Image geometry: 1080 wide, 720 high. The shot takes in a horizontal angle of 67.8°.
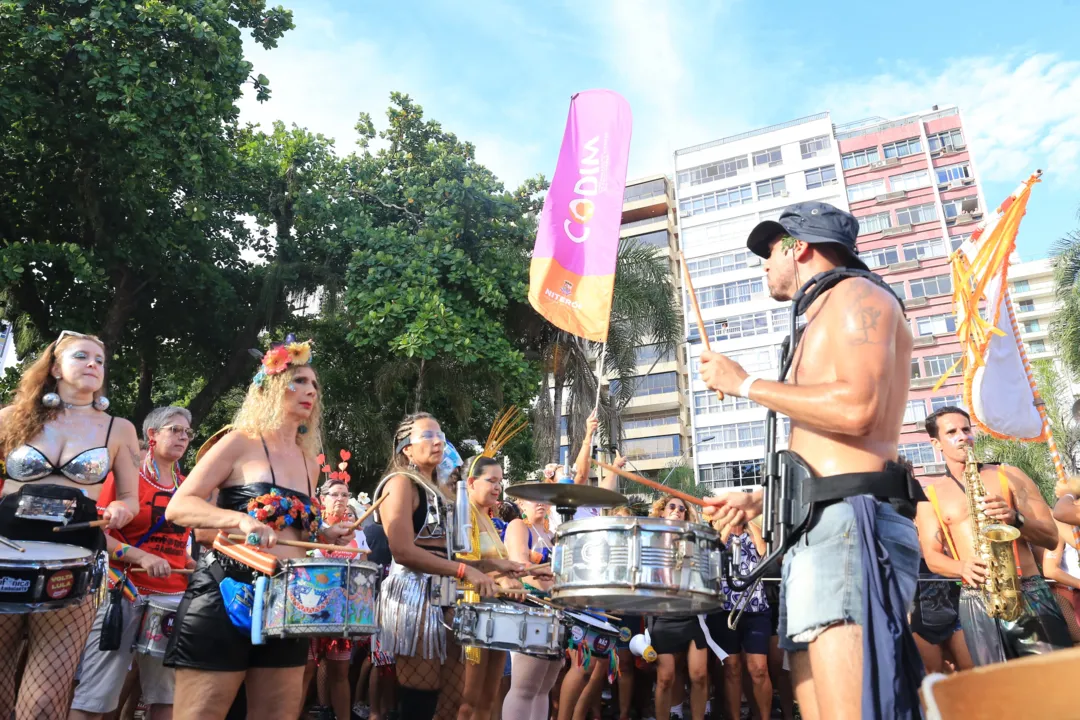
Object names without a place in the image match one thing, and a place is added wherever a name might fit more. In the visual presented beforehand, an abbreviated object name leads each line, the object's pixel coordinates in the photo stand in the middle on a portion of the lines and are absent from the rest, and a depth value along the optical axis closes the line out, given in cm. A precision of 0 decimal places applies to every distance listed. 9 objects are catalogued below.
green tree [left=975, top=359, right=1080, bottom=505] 3167
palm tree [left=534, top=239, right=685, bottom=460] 2147
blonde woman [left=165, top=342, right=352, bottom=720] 334
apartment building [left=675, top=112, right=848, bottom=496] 5128
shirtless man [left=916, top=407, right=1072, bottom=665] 512
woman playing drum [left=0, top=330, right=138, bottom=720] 398
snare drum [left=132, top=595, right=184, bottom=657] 497
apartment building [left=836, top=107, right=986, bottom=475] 4928
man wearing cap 238
